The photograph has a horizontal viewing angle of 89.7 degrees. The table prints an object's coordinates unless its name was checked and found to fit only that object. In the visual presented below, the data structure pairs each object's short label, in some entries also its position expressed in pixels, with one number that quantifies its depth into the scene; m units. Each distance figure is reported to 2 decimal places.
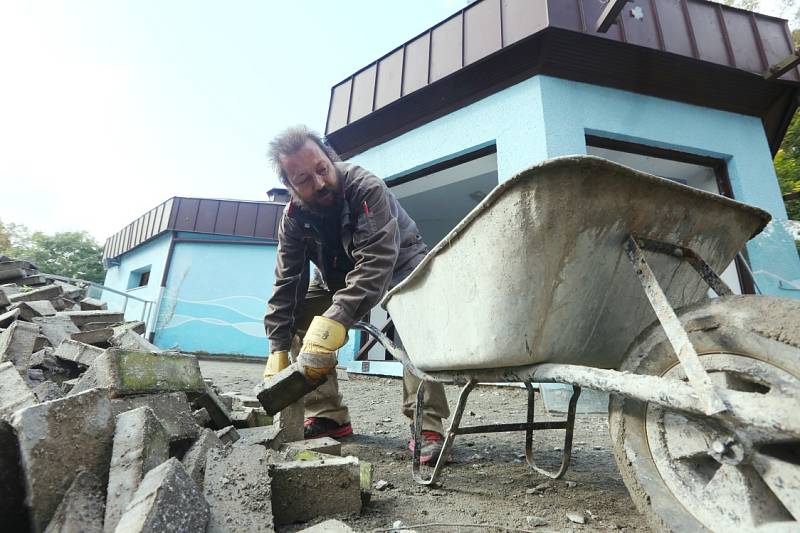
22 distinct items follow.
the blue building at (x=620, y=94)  3.81
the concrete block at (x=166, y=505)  0.80
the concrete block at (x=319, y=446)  1.80
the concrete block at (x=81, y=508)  0.95
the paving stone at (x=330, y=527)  0.97
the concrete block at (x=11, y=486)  0.99
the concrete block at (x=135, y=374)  1.49
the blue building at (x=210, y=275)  9.91
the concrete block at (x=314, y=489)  1.32
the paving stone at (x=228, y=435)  1.67
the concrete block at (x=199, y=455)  1.21
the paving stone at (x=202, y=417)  1.83
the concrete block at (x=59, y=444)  0.97
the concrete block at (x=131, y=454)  0.98
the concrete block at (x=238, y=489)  1.04
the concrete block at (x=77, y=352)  2.25
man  1.90
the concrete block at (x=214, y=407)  1.90
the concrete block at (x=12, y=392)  1.31
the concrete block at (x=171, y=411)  1.36
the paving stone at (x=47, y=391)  1.64
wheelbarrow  0.76
